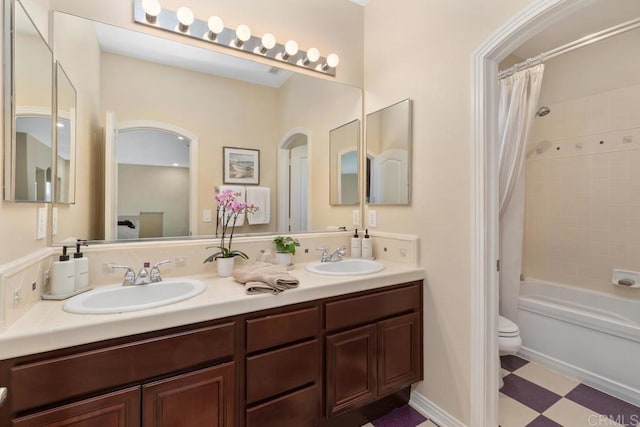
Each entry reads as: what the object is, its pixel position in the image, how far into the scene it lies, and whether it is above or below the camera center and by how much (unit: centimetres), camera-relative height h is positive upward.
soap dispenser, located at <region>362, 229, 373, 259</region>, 213 -26
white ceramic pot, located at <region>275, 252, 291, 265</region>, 181 -28
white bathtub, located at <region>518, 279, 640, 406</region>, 187 -88
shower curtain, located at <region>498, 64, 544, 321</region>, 219 +41
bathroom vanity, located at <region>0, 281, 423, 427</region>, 91 -63
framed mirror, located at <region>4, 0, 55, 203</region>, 93 +38
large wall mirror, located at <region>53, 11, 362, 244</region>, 149 +55
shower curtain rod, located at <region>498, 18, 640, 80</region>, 188 +121
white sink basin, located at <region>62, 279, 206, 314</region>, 115 -36
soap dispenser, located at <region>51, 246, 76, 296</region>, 119 -26
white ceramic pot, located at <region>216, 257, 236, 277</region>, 158 -29
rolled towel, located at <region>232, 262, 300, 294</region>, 130 -31
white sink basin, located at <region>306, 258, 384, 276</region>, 187 -35
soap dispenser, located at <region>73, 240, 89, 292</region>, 127 -25
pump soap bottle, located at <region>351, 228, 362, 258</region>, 214 -25
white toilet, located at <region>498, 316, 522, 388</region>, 198 -87
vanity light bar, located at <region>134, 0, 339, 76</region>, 157 +111
